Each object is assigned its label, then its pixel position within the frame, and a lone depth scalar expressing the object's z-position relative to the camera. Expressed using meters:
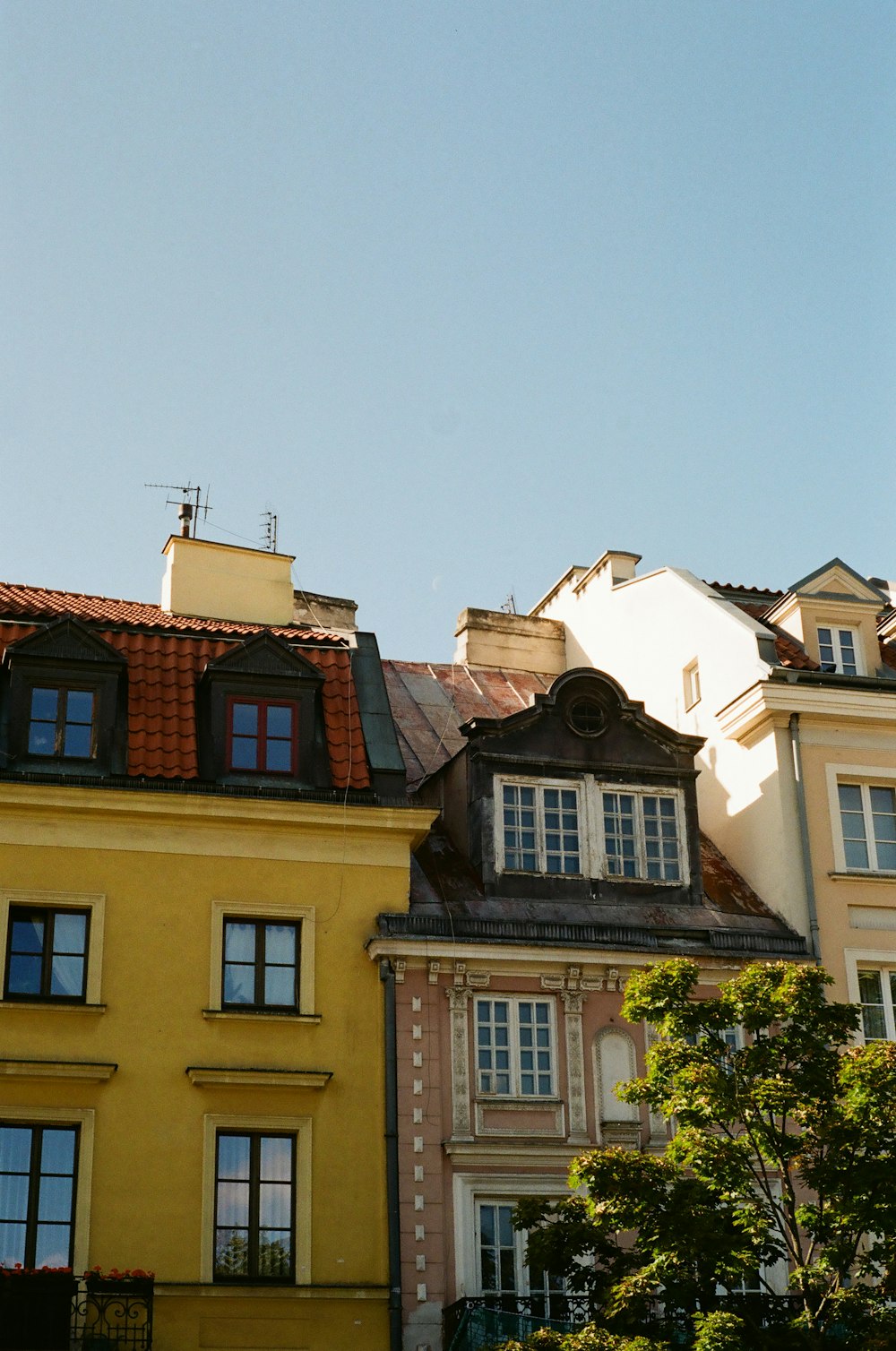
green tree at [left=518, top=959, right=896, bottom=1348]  20.36
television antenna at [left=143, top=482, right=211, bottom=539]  33.91
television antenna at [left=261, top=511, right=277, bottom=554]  36.09
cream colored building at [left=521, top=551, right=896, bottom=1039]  28.14
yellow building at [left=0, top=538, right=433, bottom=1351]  23.36
